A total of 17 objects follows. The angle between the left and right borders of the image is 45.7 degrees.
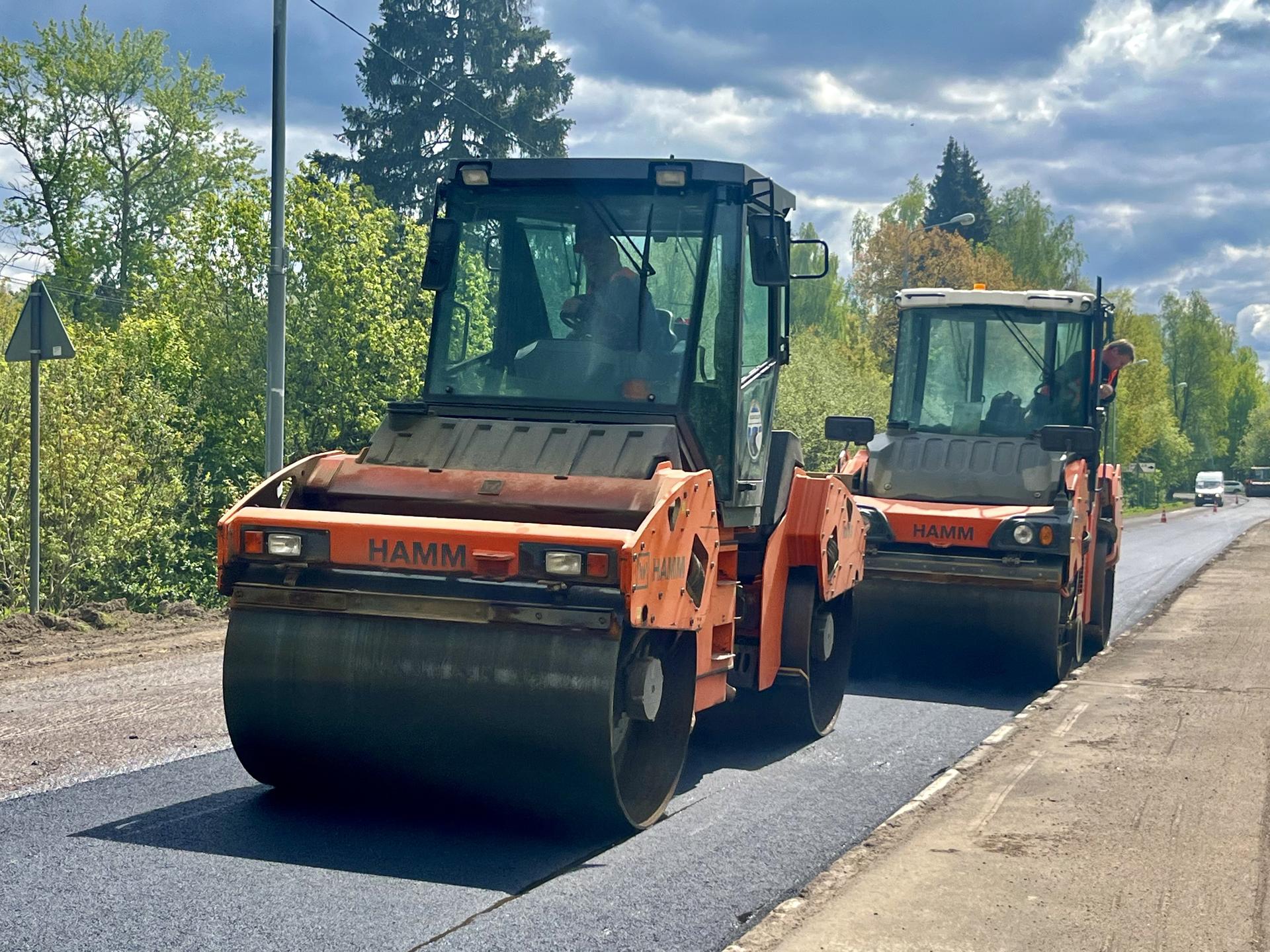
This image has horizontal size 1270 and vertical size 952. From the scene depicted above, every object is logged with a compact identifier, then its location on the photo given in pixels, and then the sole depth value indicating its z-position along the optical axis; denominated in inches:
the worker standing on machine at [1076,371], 461.1
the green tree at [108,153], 1685.5
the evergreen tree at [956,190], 2856.8
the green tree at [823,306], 2399.0
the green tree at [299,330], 915.4
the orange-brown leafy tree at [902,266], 2063.2
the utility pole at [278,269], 649.0
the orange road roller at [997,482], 410.0
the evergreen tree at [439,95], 1588.3
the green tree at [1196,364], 3981.3
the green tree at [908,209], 2669.8
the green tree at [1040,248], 2578.7
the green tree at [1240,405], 4724.4
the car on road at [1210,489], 2979.8
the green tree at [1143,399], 2461.9
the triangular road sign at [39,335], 489.1
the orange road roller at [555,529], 218.7
